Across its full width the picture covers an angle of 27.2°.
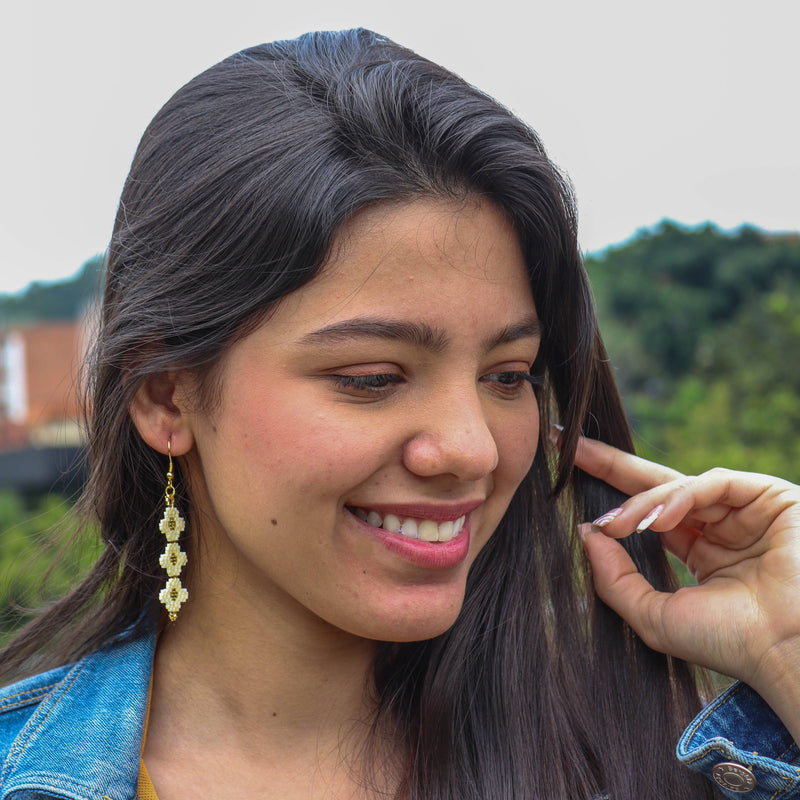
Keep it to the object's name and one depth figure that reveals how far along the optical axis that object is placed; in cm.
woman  61
